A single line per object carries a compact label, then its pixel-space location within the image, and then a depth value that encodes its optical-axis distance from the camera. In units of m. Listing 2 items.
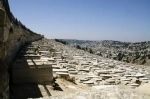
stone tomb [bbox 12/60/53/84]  3.61
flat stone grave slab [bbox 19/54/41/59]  4.59
